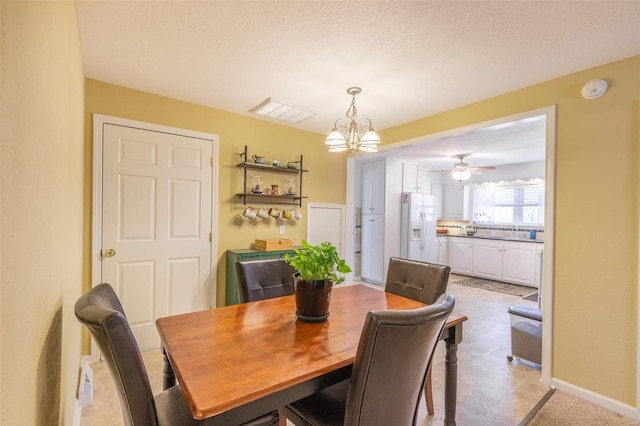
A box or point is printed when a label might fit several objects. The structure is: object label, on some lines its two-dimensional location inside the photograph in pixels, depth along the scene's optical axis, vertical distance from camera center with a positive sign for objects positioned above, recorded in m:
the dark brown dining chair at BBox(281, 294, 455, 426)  0.99 -0.53
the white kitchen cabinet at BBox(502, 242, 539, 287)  5.25 -0.84
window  5.85 +0.23
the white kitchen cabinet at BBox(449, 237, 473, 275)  6.16 -0.85
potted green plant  1.52 -0.34
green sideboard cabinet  3.05 -0.48
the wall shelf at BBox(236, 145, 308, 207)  3.30 +0.23
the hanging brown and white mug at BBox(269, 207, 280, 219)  3.54 -0.03
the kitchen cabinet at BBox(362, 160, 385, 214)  5.34 +0.45
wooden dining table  0.95 -0.55
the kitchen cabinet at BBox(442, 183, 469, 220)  6.75 +0.26
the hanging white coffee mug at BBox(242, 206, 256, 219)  3.33 -0.03
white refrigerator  5.39 -0.25
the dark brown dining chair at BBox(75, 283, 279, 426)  0.89 -0.44
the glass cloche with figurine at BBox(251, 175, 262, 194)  3.40 +0.32
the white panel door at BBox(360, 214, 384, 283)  5.35 -0.65
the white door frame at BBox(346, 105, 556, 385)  2.36 -0.18
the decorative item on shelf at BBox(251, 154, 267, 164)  3.36 +0.56
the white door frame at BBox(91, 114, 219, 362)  2.57 +0.12
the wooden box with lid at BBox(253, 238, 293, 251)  3.19 -0.35
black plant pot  1.52 -0.43
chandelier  2.25 +0.53
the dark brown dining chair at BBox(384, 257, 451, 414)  2.02 -0.47
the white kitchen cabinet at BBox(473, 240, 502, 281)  5.70 -0.85
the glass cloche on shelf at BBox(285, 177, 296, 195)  3.70 +0.30
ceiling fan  4.82 +0.67
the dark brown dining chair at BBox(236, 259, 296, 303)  2.03 -0.47
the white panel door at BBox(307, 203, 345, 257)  3.95 -0.17
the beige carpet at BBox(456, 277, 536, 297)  5.05 -1.26
